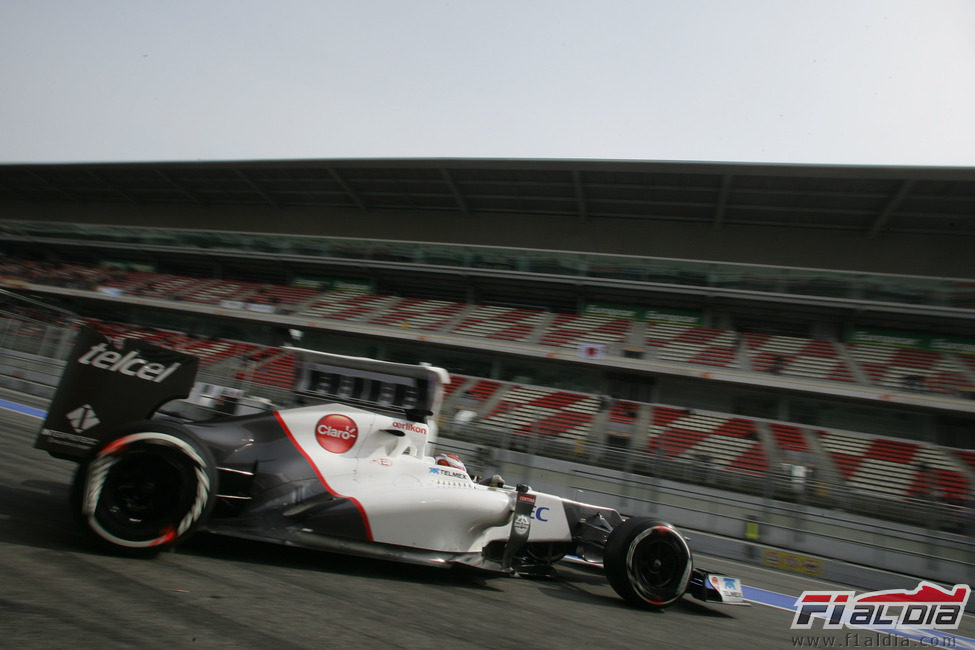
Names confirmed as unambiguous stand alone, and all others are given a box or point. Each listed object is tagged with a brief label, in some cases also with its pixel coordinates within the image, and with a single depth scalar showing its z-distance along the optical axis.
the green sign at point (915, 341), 16.25
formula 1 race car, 3.04
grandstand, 14.44
